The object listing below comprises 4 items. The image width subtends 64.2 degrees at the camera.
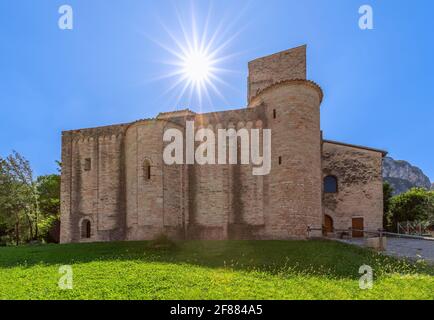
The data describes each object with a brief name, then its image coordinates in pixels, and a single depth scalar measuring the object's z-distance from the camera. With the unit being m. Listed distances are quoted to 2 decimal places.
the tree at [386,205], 31.41
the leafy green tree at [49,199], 33.88
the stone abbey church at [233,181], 18.14
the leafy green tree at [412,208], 33.47
